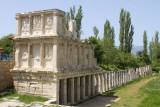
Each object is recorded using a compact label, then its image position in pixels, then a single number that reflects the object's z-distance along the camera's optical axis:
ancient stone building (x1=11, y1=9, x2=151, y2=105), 16.73
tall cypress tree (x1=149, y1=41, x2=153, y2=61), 72.66
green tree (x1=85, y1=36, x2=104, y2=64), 37.72
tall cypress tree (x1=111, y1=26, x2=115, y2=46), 53.53
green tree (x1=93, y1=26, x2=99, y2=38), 59.42
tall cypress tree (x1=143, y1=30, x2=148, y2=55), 58.17
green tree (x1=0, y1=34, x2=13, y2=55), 46.34
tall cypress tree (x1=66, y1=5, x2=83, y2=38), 41.03
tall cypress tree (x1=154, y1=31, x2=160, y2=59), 65.62
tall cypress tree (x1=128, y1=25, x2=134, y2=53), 47.38
